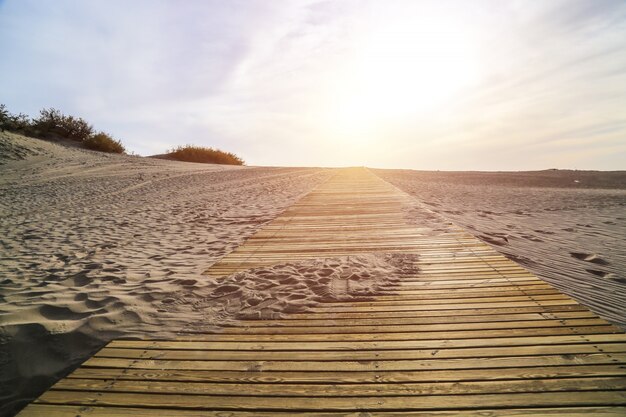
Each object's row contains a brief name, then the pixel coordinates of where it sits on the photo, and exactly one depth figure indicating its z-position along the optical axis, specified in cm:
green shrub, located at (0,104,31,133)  1662
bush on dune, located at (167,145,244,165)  2831
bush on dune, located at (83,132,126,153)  2131
